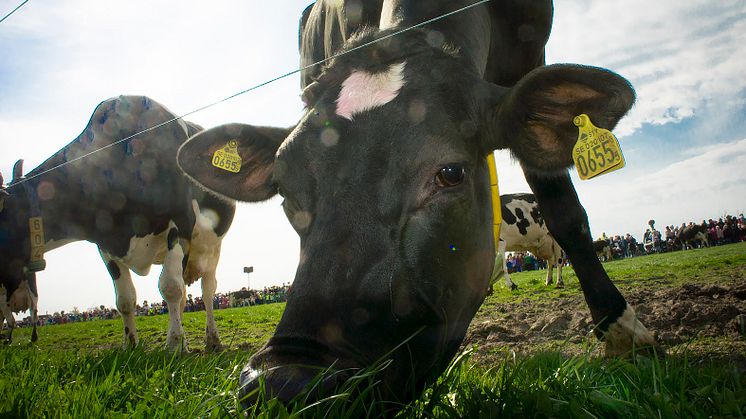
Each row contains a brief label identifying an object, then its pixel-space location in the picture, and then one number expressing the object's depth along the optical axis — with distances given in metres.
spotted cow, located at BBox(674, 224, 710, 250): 26.59
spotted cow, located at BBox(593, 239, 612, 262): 28.75
